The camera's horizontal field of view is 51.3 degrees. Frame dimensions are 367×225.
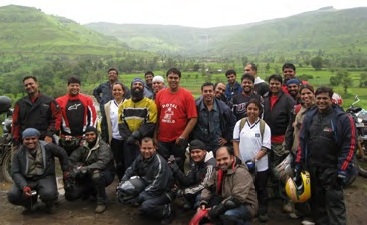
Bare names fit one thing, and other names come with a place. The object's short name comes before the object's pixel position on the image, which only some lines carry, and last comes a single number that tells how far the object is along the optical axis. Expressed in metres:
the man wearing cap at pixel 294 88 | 6.07
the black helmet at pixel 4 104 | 7.41
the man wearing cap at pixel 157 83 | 7.23
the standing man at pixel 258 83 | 6.44
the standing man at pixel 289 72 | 6.55
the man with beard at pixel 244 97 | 6.03
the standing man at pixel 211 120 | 5.76
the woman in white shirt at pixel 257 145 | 5.29
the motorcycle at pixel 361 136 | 7.16
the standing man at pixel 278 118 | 5.71
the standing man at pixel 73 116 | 6.12
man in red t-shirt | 5.70
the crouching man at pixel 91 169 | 5.75
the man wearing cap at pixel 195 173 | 5.40
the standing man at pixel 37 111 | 5.98
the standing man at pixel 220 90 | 6.52
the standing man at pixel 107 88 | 7.38
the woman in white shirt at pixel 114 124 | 6.25
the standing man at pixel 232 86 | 6.82
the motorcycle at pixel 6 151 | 7.08
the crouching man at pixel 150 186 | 5.29
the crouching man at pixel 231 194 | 4.65
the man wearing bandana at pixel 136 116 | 5.75
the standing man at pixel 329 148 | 4.64
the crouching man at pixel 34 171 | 5.52
